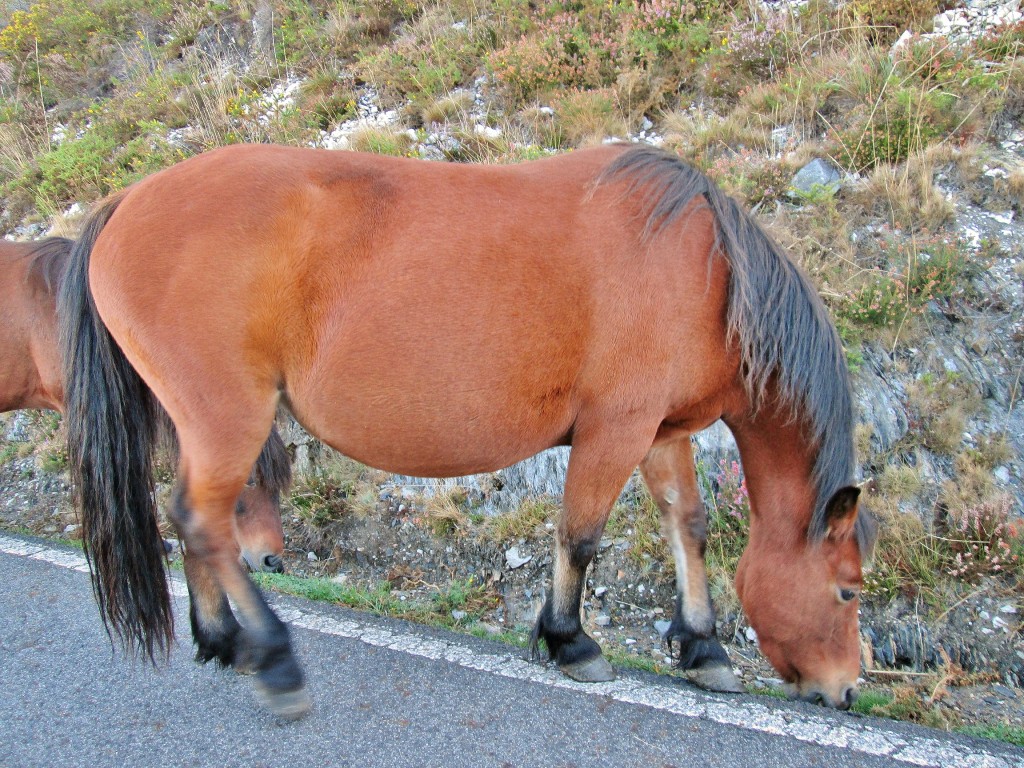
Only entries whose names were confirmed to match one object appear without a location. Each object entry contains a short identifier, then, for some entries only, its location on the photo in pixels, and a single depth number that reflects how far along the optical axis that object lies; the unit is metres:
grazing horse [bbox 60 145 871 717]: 2.55
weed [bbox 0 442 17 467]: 6.50
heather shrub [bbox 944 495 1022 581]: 3.51
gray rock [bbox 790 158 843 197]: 5.18
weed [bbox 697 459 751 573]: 4.02
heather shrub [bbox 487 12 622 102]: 6.98
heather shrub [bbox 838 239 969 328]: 4.39
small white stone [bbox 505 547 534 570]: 4.35
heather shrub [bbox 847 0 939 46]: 5.90
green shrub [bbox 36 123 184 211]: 8.36
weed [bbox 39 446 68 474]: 6.16
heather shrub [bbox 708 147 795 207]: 5.24
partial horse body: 4.11
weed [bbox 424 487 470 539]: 4.67
